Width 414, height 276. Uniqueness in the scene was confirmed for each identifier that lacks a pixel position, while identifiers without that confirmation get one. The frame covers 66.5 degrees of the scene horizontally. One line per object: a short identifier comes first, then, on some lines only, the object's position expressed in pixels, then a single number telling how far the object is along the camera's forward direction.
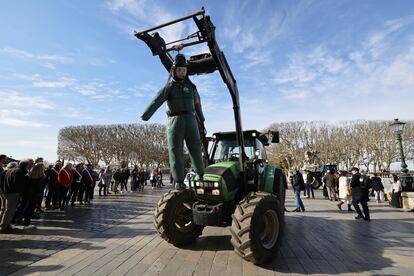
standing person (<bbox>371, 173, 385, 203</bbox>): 15.53
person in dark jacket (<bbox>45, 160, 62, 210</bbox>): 11.39
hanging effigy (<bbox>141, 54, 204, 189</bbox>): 5.49
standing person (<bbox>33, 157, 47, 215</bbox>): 8.73
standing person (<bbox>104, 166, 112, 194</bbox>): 19.61
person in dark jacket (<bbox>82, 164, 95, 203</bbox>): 13.78
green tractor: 4.54
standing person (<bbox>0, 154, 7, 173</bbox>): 8.59
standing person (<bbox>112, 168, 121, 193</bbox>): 21.41
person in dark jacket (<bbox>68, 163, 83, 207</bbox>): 12.74
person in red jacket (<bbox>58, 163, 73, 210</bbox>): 11.41
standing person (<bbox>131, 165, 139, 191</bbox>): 24.55
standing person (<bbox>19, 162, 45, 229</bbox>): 7.95
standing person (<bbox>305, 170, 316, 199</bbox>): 19.00
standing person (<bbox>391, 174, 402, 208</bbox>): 13.45
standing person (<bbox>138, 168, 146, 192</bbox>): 26.16
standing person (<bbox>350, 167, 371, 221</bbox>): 9.67
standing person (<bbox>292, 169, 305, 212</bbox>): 11.79
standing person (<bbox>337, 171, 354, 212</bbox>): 12.62
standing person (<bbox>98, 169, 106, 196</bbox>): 19.03
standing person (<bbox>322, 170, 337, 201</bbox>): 16.22
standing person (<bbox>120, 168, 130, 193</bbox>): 22.56
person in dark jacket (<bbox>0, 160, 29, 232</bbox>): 7.27
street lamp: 13.91
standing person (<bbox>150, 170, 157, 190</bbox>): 29.03
